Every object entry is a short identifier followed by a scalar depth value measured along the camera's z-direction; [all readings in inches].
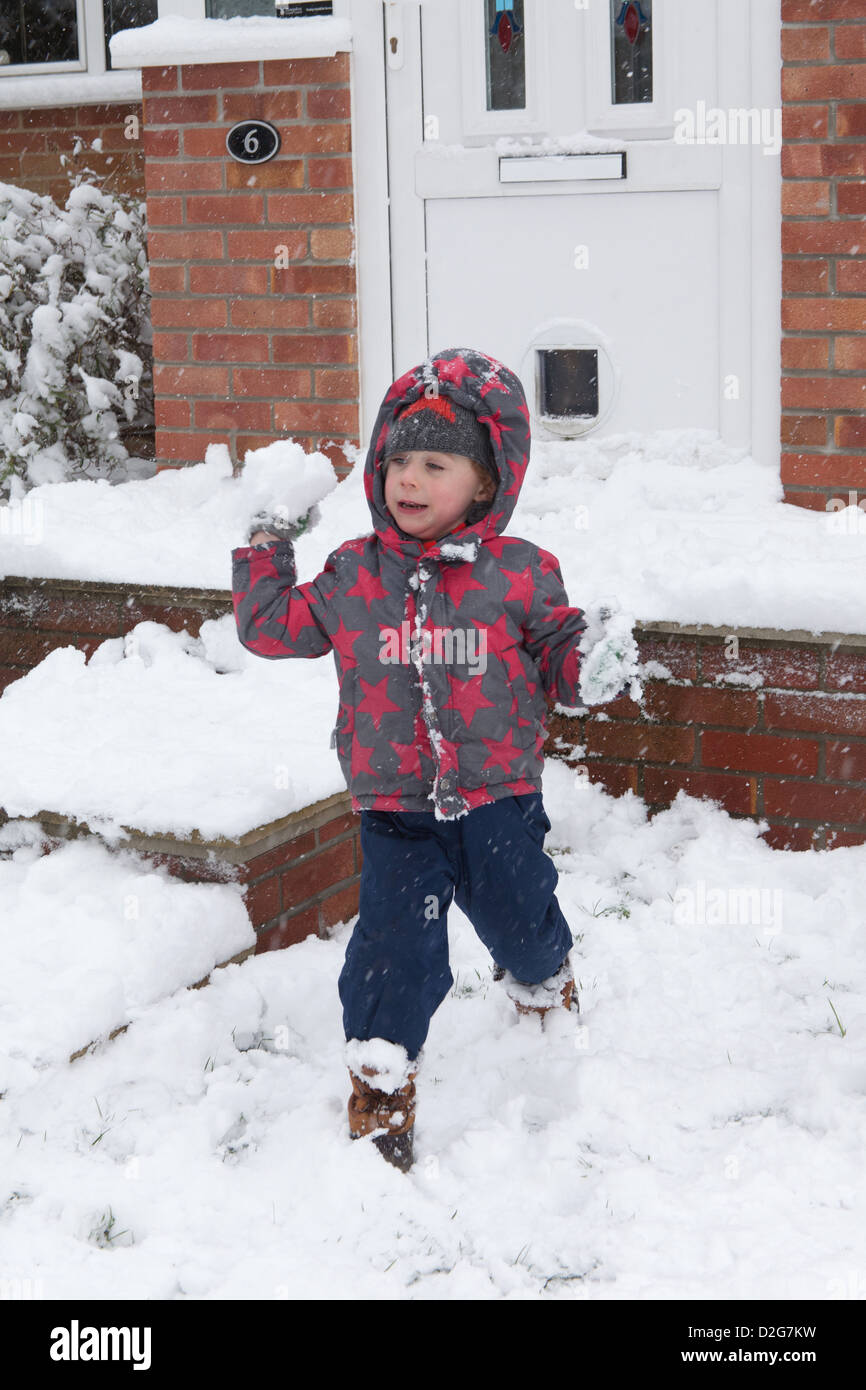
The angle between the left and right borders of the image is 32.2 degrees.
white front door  171.6
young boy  105.9
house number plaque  187.3
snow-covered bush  205.5
